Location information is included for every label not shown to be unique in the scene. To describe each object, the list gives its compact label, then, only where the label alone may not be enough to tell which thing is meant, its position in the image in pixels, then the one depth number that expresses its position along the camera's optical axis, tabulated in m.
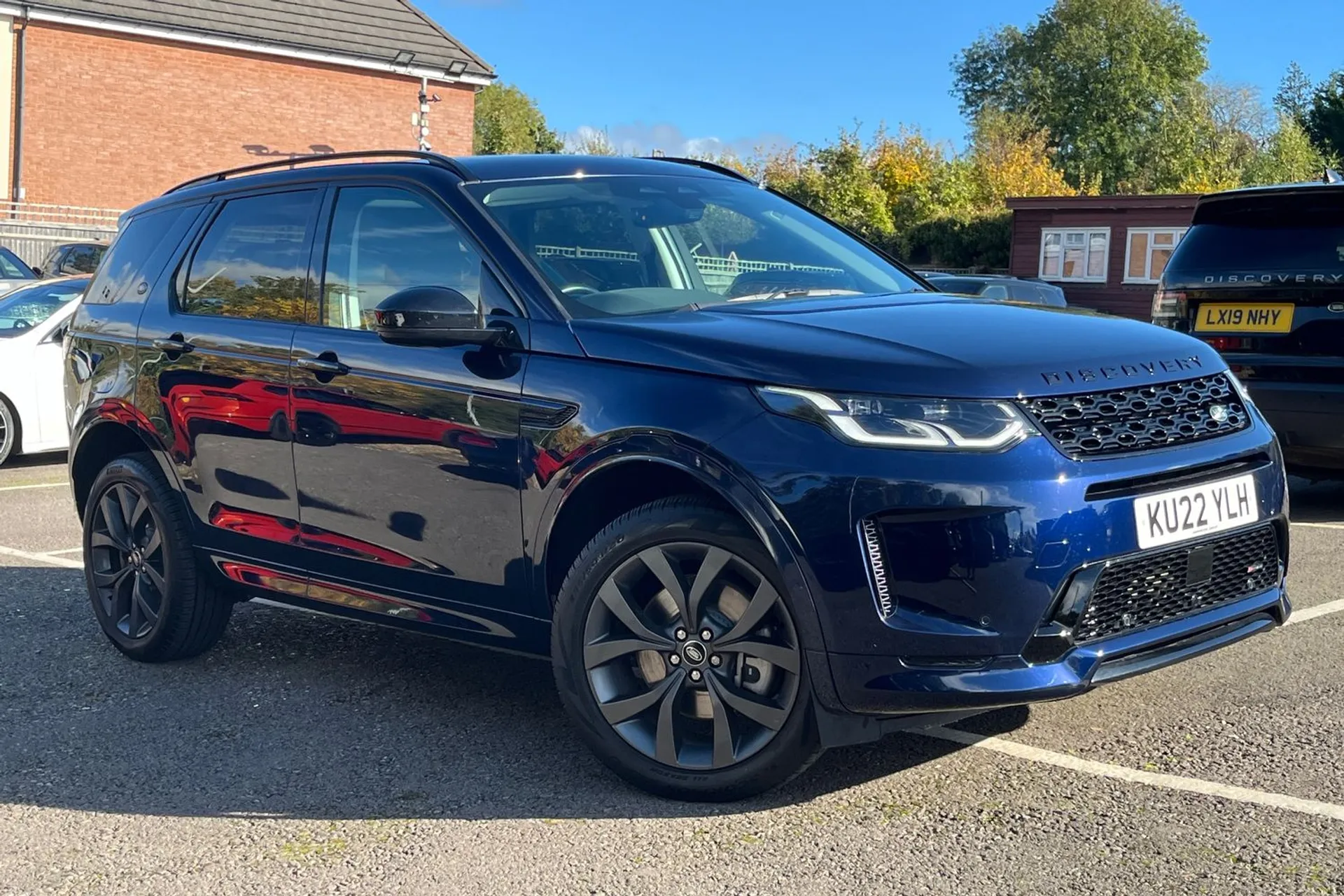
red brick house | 39.53
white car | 11.06
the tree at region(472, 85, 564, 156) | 88.62
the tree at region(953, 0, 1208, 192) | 86.19
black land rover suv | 7.61
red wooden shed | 36.09
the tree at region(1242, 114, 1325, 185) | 58.72
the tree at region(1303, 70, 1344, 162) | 54.66
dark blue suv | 3.47
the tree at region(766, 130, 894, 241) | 48.62
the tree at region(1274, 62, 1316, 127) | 86.38
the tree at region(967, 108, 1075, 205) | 56.16
